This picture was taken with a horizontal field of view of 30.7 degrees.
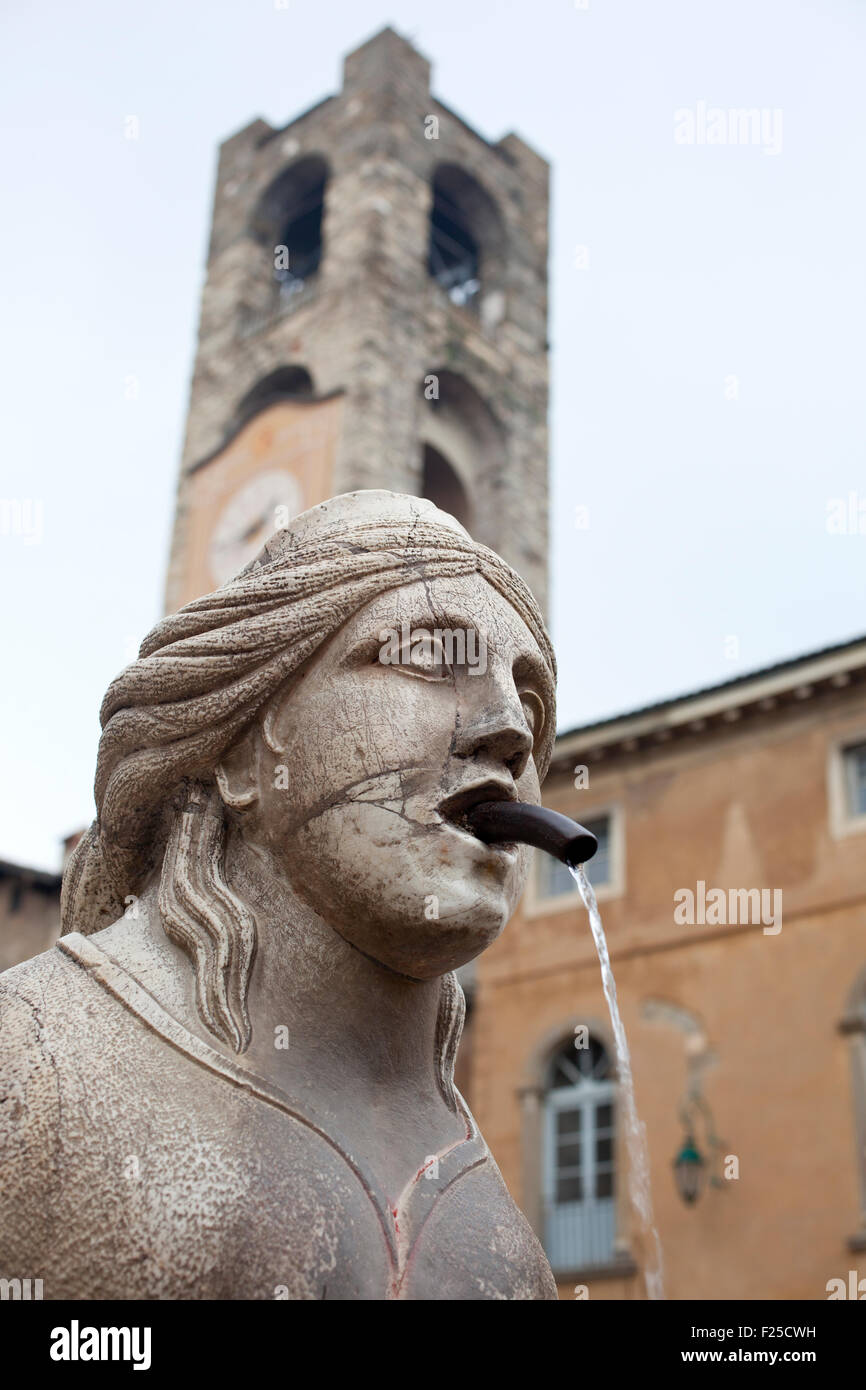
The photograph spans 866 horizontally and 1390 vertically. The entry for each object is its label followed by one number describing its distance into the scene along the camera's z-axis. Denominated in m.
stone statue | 2.04
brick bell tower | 25.38
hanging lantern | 14.65
